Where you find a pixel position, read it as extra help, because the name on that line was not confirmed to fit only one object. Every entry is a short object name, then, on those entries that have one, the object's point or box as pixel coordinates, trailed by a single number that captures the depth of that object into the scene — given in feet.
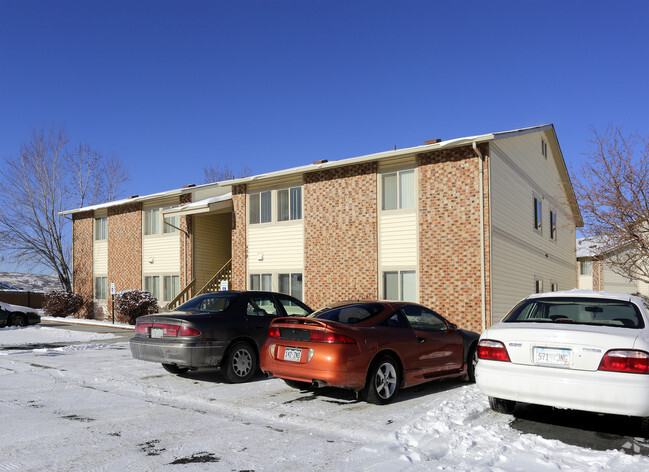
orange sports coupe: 22.62
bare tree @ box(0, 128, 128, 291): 117.39
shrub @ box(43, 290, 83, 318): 91.71
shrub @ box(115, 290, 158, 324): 76.69
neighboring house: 125.70
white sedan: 17.25
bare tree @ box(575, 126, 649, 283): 36.65
